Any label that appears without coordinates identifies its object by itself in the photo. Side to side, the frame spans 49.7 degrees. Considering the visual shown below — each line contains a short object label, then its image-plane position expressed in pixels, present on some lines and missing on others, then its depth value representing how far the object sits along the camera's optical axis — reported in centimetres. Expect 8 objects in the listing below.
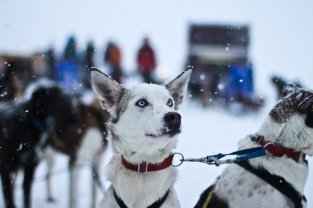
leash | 247
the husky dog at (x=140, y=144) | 222
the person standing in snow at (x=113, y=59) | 1151
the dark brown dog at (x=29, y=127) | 385
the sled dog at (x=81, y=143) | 435
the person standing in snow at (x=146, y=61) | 1186
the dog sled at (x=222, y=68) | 1323
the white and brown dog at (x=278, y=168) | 235
